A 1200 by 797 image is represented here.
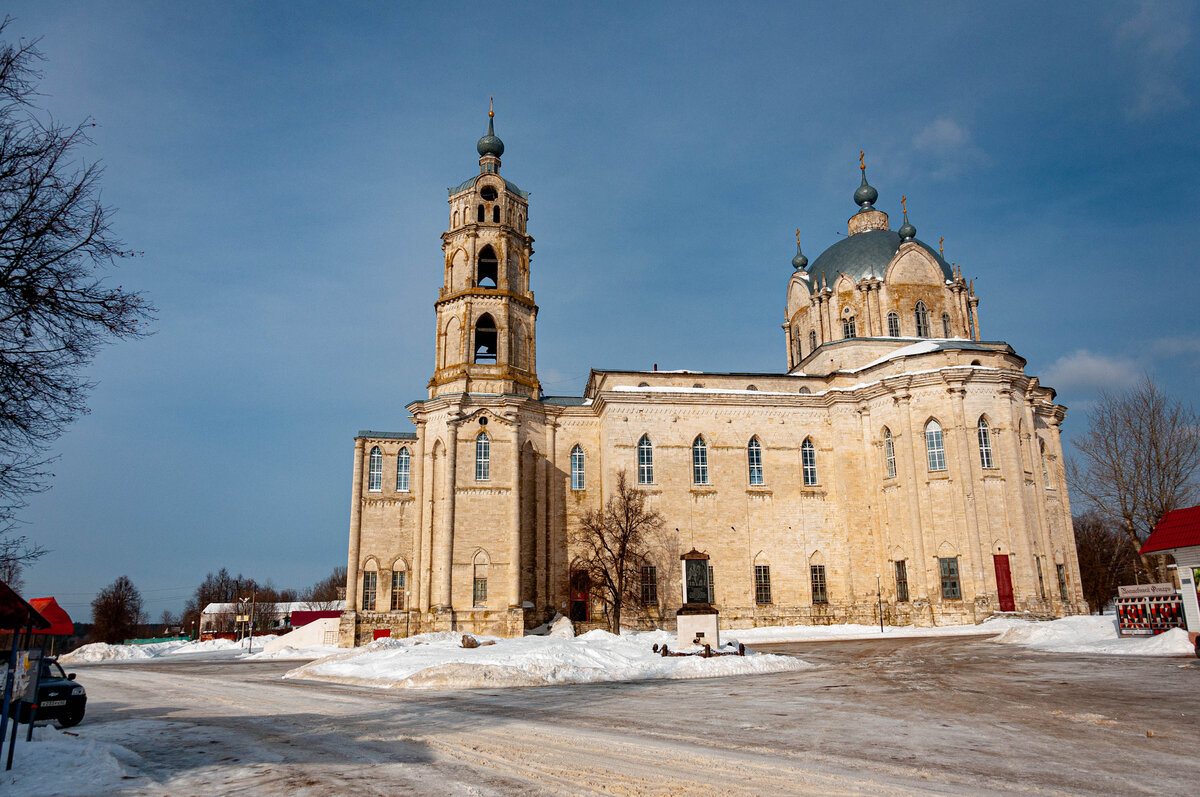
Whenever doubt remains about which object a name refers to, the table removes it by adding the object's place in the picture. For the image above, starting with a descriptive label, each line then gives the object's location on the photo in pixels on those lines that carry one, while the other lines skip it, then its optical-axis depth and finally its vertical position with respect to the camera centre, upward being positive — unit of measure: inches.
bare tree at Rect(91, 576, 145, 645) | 3164.4 -58.8
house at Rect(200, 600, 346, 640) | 3269.4 -101.6
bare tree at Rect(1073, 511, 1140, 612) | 2012.8 +32.1
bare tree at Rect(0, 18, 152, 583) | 347.6 +136.5
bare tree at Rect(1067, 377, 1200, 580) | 1413.6 +171.0
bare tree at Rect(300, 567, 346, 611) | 4231.8 +2.5
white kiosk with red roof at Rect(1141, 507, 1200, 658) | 828.6 +22.9
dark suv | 543.8 -67.7
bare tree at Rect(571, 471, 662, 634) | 1501.0 +74.6
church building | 1492.4 +197.3
